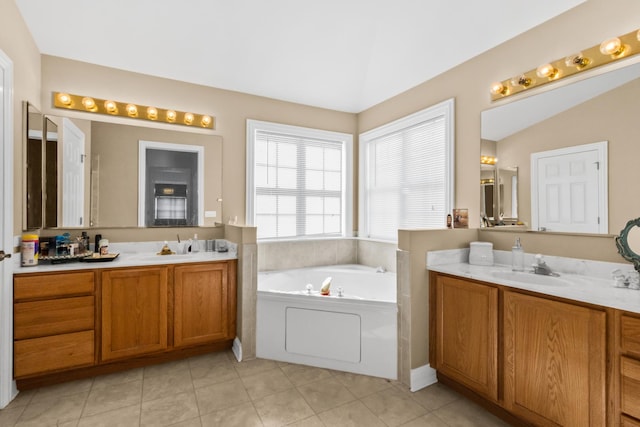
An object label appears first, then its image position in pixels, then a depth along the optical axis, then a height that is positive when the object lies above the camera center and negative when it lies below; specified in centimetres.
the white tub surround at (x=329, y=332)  239 -94
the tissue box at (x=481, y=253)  239 -29
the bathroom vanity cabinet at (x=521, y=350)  149 -76
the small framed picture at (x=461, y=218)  273 -3
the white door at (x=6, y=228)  200 -9
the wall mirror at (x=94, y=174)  261 +34
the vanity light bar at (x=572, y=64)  184 +98
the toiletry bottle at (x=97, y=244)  275 -26
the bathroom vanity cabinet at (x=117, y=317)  216 -79
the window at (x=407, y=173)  302 +45
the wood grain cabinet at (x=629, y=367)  135 -65
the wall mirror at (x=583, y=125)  182 +59
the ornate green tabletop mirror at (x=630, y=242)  176 -15
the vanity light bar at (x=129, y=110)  275 +97
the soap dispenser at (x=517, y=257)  227 -30
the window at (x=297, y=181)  358 +41
